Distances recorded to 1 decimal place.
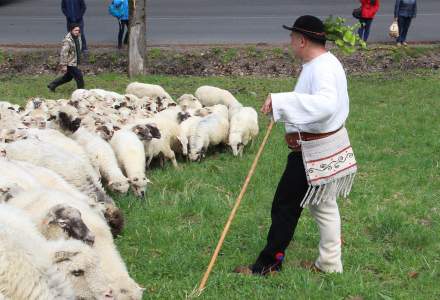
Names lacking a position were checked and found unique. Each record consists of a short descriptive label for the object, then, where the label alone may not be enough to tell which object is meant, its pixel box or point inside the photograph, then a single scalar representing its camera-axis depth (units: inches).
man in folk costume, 336.1
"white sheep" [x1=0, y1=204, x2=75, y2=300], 255.8
